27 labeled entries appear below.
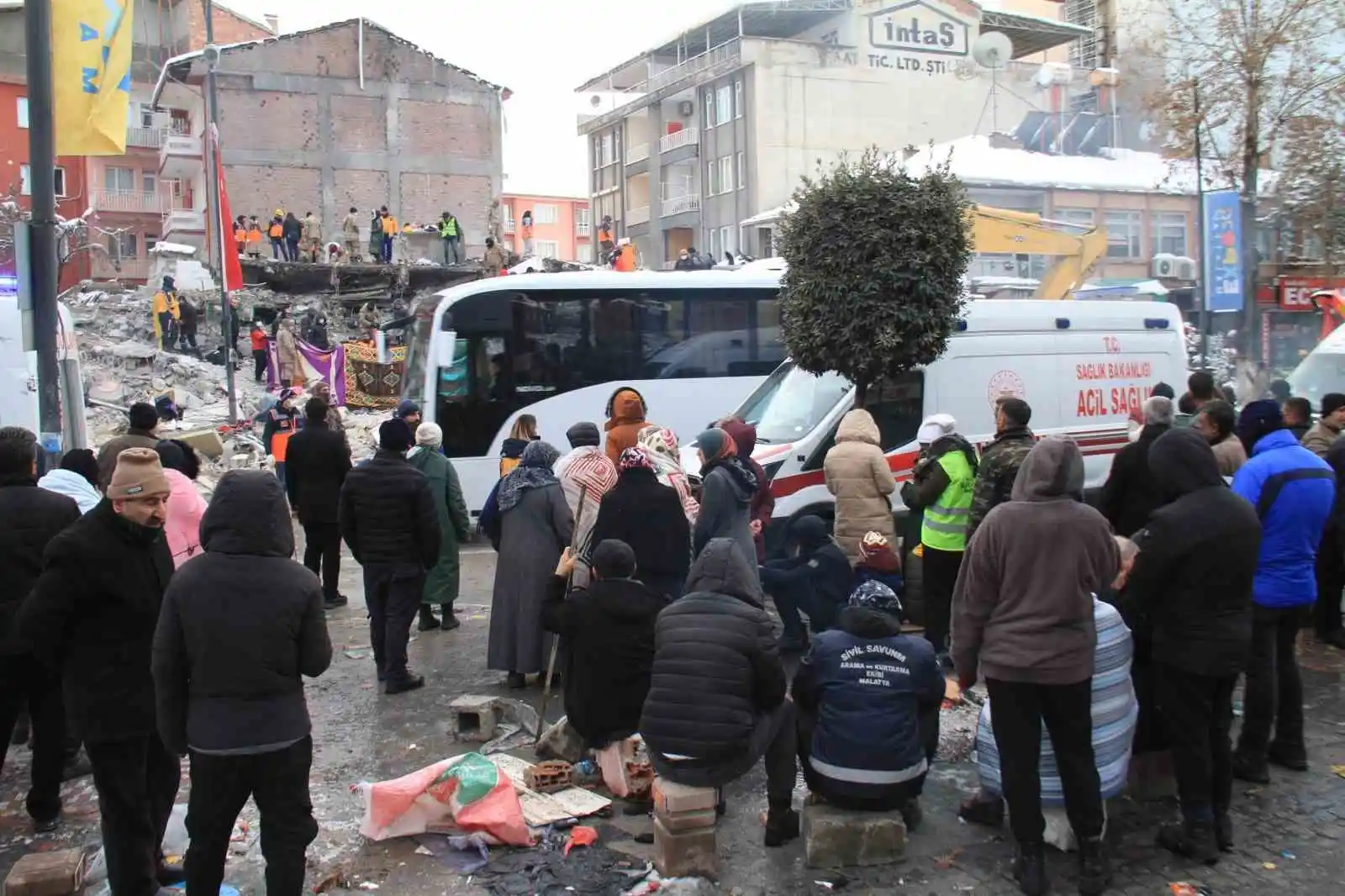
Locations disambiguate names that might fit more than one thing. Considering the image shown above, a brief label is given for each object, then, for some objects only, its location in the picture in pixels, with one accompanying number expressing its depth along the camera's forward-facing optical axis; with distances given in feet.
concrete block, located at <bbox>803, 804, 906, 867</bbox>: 15.64
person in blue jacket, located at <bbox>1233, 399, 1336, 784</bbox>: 17.90
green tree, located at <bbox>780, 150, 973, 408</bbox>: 33.55
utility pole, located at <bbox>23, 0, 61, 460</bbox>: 27.58
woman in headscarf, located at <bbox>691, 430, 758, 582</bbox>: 23.59
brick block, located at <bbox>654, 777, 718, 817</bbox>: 15.29
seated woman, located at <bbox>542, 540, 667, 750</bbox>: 17.84
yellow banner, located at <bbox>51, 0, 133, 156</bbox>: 28.68
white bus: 46.11
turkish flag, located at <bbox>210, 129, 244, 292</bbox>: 57.21
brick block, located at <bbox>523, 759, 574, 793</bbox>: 18.28
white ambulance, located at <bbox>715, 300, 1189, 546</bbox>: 33.53
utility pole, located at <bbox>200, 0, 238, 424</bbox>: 59.72
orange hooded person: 25.94
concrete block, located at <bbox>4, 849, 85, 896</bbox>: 14.35
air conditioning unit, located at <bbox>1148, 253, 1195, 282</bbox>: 99.25
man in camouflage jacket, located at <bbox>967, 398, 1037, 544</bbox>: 21.89
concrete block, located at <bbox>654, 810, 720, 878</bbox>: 15.29
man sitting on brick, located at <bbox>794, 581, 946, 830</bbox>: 15.44
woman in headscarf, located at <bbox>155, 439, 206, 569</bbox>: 19.33
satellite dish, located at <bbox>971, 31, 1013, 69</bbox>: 118.52
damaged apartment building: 132.46
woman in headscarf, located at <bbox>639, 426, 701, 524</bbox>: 22.67
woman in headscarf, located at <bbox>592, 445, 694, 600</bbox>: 20.98
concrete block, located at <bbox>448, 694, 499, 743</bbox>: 21.36
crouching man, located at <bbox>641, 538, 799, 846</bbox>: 15.39
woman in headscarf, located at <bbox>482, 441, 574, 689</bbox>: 24.18
